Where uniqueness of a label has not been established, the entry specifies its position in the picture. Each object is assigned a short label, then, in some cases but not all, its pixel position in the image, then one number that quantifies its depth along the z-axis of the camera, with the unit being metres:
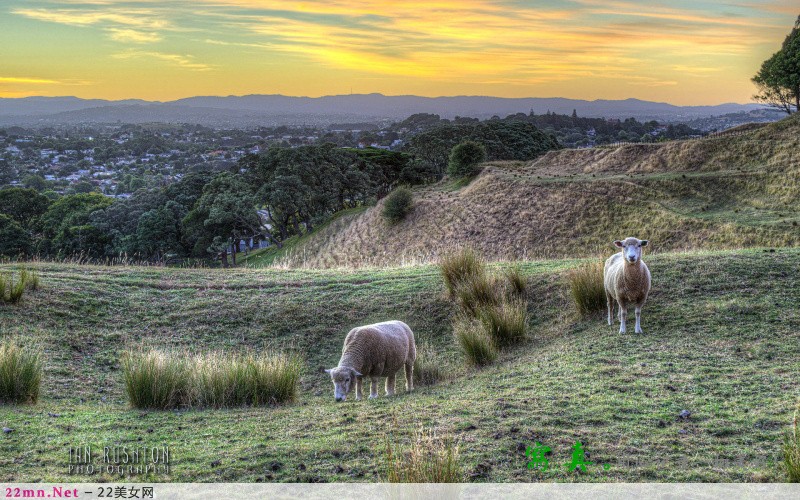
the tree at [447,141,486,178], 62.88
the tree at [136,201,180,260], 53.38
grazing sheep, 9.10
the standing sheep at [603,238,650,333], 10.96
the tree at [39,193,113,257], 52.97
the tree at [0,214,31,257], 49.88
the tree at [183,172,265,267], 53.88
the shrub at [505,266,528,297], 13.91
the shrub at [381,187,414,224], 55.75
